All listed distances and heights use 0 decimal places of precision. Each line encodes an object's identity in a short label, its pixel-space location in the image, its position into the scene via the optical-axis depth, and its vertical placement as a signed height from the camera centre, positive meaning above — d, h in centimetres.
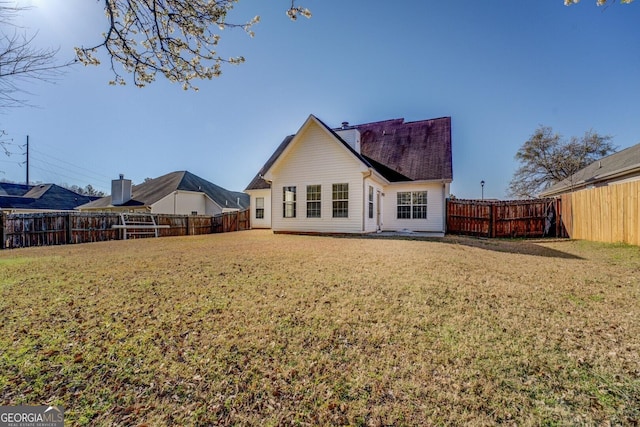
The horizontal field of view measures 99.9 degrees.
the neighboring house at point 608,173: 1277 +219
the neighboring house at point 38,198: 2639 +220
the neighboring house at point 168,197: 2438 +195
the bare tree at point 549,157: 2550 +558
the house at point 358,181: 1273 +174
